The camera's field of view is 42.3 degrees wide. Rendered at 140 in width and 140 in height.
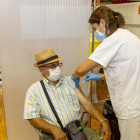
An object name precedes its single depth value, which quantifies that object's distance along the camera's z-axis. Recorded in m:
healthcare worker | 1.38
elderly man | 1.56
